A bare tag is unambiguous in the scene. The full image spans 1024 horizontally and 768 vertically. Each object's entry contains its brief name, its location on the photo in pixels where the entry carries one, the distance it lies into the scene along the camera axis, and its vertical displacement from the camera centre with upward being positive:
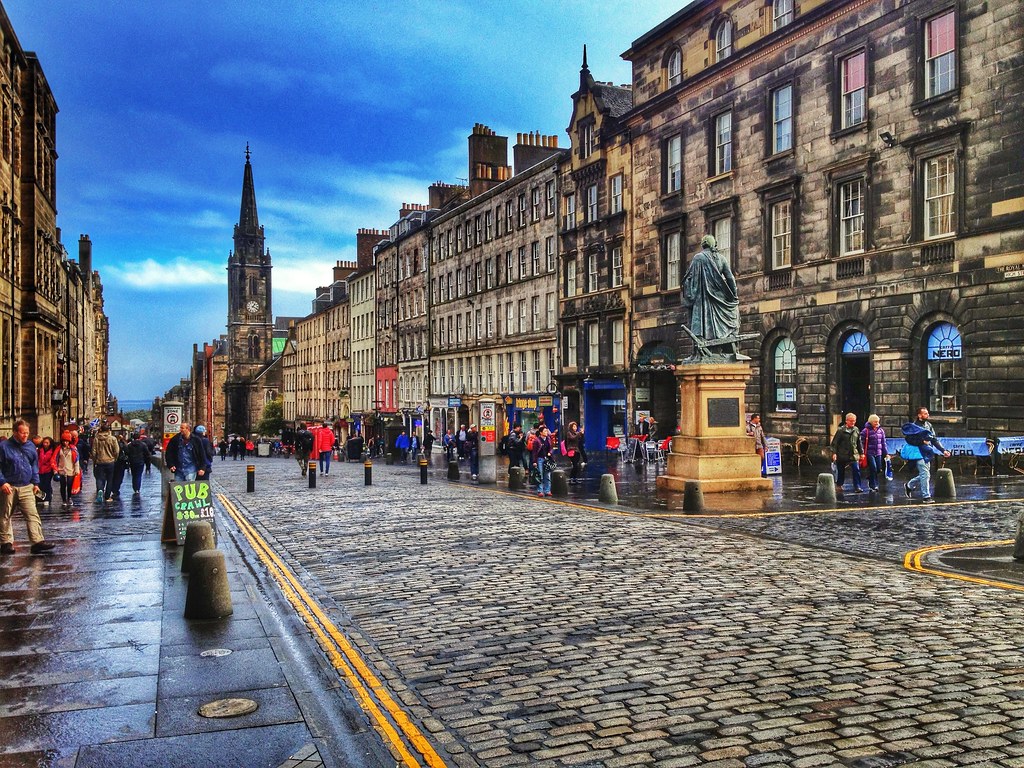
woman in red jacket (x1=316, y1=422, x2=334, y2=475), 30.31 -1.23
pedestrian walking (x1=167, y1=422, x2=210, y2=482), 16.72 -0.92
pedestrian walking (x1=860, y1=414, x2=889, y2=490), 20.25 -1.07
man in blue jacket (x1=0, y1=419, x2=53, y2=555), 12.64 -1.10
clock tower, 144.50 +16.39
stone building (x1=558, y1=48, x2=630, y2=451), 43.00 +6.82
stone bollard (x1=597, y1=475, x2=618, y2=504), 18.77 -1.89
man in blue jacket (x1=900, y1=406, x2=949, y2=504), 17.83 -1.04
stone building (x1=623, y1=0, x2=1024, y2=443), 24.05 +6.50
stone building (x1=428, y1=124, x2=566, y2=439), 50.97 +7.16
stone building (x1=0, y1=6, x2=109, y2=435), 34.62 +6.87
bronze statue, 20.22 +2.01
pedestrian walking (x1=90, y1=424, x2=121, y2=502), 21.02 -1.11
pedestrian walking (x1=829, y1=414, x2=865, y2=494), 20.03 -1.11
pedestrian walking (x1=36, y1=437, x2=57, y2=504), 22.22 -1.46
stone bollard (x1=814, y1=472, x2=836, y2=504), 17.78 -1.82
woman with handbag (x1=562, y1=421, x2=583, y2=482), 26.77 -1.35
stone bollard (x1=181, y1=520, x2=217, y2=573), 10.24 -1.46
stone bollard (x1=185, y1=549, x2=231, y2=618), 8.36 -1.68
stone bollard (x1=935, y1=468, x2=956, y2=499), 18.08 -1.75
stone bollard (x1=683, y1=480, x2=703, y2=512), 16.55 -1.77
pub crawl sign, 12.88 -1.38
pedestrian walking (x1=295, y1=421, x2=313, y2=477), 31.45 -1.38
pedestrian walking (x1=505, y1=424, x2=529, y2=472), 27.00 -1.32
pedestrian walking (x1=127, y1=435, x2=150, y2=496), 23.20 -1.33
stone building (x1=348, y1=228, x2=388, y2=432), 82.62 +7.18
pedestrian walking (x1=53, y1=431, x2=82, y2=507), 22.31 -1.40
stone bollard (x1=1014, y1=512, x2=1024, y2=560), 10.95 -1.80
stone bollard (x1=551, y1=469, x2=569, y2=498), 21.00 -1.92
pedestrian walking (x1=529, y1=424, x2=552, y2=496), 22.17 -1.41
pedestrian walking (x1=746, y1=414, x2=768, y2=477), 24.05 -1.01
